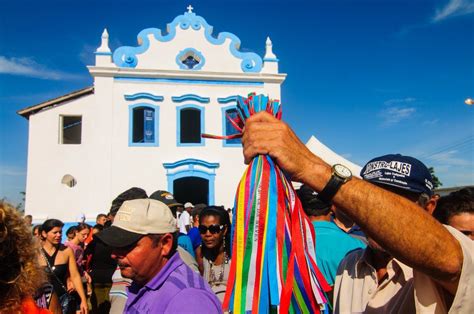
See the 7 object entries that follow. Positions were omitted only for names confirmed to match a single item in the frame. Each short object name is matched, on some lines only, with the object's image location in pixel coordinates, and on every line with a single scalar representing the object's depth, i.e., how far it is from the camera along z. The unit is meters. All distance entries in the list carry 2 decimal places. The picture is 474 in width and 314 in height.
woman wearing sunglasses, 3.89
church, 14.71
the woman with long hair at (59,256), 5.12
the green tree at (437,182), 35.89
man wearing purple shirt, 2.09
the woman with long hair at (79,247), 6.34
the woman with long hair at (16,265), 1.84
